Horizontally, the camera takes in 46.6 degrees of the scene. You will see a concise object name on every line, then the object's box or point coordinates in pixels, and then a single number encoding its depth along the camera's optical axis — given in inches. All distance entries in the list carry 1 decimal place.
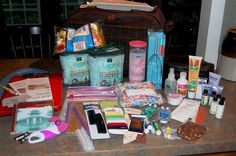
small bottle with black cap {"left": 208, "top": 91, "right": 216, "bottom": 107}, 37.8
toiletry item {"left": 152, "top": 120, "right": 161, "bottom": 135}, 32.1
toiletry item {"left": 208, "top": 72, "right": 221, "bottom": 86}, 39.9
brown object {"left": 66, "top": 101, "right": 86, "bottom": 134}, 32.3
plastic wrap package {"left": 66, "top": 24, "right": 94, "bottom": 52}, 40.2
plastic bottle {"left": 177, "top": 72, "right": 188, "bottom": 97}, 39.0
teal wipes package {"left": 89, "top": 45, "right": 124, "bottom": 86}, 39.2
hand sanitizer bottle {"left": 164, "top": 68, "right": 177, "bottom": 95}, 40.0
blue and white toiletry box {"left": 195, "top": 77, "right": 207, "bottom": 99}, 39.2
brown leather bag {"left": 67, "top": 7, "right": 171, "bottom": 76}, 41.4
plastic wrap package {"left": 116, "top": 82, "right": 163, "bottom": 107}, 37.0
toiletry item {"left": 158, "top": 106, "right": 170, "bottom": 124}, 34.2
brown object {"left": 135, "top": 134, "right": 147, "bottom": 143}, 30.7
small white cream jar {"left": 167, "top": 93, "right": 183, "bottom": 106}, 38.2
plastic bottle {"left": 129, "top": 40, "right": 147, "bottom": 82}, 40.6
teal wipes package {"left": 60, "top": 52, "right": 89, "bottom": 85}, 39.8
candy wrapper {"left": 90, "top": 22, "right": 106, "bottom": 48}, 41.1
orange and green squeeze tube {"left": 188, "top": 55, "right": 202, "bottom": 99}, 39.2
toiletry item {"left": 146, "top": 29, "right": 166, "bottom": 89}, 40.2
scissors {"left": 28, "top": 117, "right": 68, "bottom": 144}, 30.5
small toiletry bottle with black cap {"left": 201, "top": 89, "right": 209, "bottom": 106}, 38.2
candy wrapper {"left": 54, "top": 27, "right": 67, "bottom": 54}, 40.7
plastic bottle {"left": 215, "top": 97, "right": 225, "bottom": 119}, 34.9
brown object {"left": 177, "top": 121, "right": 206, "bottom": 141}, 31.5
